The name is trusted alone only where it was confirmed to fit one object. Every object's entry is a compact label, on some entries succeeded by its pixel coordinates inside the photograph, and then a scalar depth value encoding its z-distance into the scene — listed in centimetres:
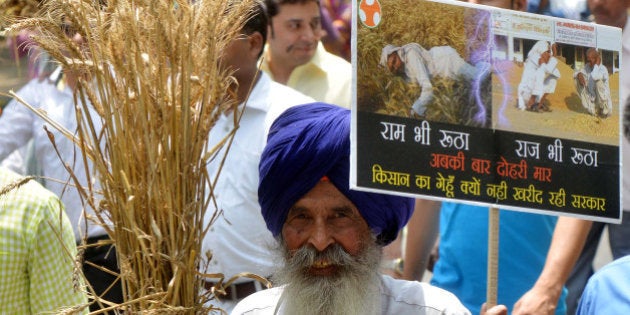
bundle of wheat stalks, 699
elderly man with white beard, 783
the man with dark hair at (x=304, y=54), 1289
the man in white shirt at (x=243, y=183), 1054
